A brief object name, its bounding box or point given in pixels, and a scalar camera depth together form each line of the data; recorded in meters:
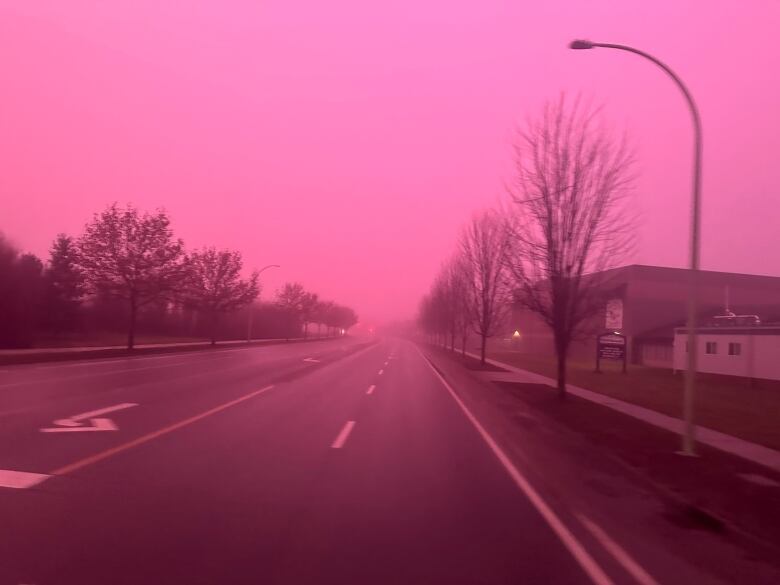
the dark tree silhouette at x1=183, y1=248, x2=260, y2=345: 57.28
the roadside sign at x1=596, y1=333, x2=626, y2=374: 39.06
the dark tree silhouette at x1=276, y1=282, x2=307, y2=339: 95.94
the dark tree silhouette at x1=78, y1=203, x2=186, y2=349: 40.44
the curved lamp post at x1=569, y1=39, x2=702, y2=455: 10.92
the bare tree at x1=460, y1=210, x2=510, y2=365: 33.75
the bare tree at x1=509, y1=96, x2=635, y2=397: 17.36
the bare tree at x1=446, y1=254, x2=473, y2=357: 40.00
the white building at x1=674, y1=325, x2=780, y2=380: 35.00
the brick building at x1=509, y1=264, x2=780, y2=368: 57.31
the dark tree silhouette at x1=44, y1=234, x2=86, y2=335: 58.41
